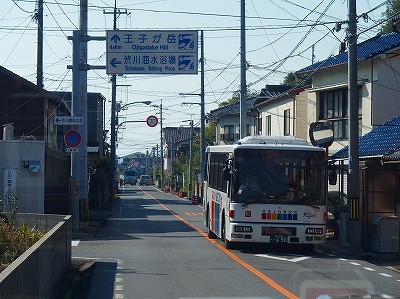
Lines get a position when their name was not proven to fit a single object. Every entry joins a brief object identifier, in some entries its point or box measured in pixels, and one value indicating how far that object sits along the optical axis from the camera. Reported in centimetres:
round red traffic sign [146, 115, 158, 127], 5913
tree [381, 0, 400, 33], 2088
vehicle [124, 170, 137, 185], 14388
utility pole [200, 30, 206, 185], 5232
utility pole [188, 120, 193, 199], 7194
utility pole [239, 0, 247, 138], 3656
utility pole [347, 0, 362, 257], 2044
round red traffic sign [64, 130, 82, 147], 2678
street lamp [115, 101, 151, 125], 6443
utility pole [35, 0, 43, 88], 3703
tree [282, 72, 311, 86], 7488
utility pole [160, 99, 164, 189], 11129
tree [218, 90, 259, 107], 9262
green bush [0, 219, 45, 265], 1422
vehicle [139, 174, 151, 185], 14112
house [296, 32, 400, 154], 2934
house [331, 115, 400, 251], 2205
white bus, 2017
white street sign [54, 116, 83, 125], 2603
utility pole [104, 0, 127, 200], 5991
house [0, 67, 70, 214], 2766
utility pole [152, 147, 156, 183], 14788
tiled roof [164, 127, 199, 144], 12850
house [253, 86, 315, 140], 4062
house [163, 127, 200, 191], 10447
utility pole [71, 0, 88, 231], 2766
